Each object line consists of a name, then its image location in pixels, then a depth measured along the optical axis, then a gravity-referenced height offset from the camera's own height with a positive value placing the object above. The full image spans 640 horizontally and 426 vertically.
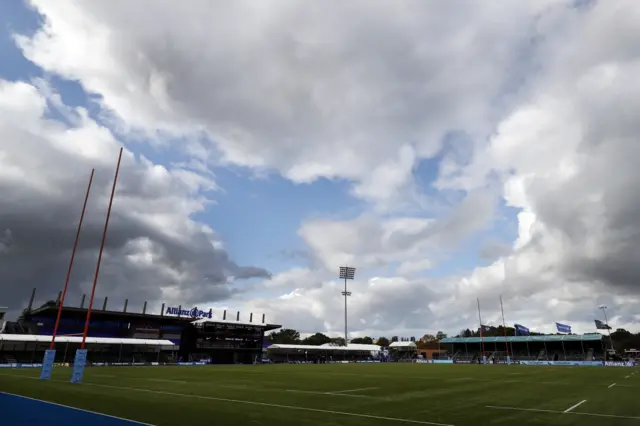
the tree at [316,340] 179.80 +1.19
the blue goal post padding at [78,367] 26.98 -2.07
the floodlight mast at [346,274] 120.06 +20.63
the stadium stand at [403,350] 147.12 -1.51
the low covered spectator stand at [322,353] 118.06 -3.08
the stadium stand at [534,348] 106.88 +0.46
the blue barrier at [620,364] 78.86 -2.20
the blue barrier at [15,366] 52.41 -4.16
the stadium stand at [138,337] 71.25 +0.16
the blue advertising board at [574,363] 84.96 -2.54
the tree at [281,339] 180.70 +1.30
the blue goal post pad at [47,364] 29.16 -2.10
